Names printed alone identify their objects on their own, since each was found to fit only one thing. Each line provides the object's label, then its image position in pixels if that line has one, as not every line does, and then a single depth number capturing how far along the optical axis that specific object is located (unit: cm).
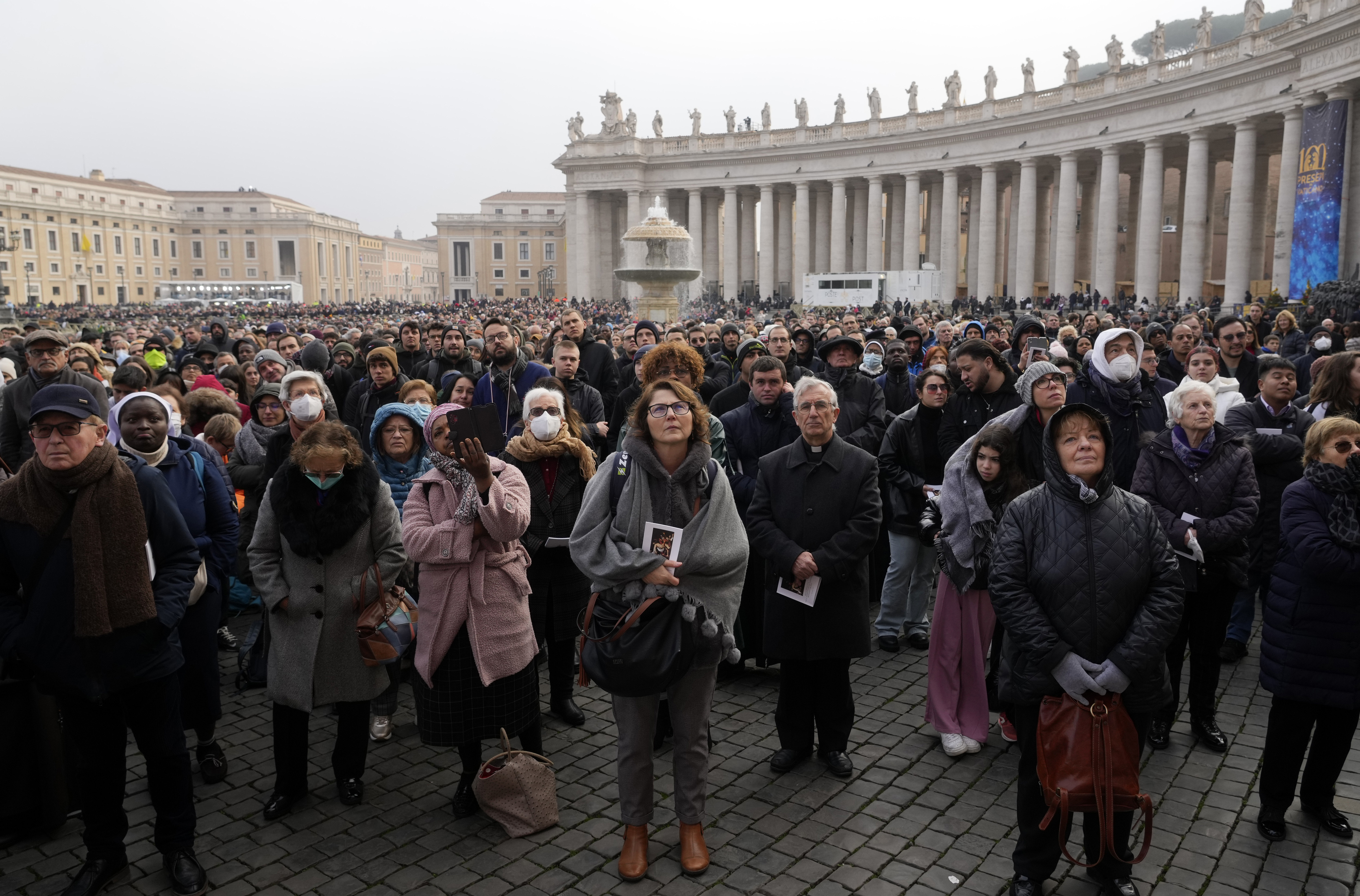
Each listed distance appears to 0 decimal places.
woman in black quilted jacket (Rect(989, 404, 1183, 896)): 404
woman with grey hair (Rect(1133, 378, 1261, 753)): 538
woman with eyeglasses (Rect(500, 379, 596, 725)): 580
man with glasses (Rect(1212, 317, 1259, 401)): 888
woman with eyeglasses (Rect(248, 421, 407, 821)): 486
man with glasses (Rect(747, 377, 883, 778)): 528
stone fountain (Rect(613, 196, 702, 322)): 2795
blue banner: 2739
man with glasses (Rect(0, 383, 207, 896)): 411
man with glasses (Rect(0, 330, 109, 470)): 814
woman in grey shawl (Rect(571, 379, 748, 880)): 439
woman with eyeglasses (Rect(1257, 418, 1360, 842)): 453
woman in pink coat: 478
